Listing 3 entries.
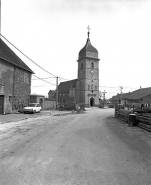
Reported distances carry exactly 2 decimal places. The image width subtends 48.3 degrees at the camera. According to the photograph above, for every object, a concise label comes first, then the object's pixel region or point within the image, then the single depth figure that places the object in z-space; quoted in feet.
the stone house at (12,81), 68.90
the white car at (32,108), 80.59
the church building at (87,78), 202.75
